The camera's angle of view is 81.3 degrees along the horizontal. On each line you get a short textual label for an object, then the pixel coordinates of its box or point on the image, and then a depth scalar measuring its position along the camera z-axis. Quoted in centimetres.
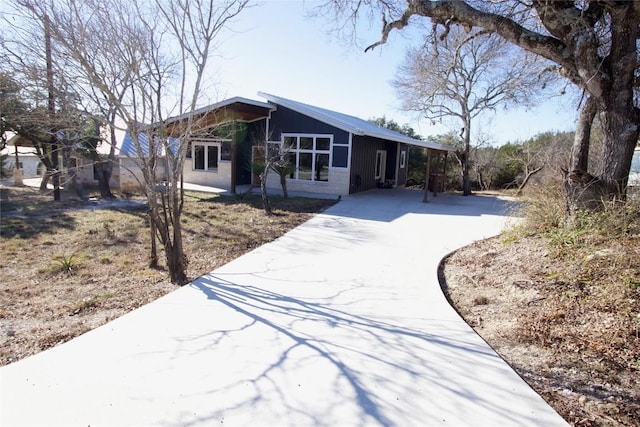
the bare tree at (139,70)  429
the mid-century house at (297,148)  1345
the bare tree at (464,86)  1569
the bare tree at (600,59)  514
